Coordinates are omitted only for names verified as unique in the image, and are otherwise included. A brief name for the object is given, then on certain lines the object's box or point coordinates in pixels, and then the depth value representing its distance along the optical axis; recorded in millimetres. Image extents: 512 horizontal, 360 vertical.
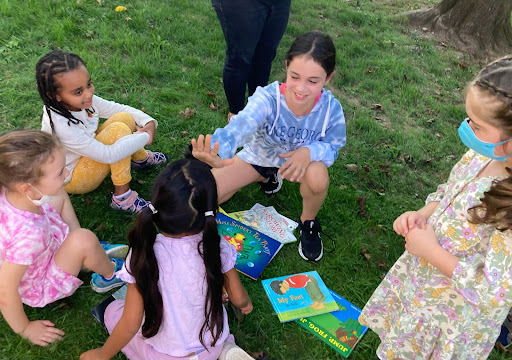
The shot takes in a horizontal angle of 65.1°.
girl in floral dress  1566
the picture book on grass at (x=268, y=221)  3098
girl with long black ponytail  1671
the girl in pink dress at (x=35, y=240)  1879
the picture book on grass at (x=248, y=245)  2820
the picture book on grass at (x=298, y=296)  2586
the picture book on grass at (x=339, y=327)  2463
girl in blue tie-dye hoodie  2494
